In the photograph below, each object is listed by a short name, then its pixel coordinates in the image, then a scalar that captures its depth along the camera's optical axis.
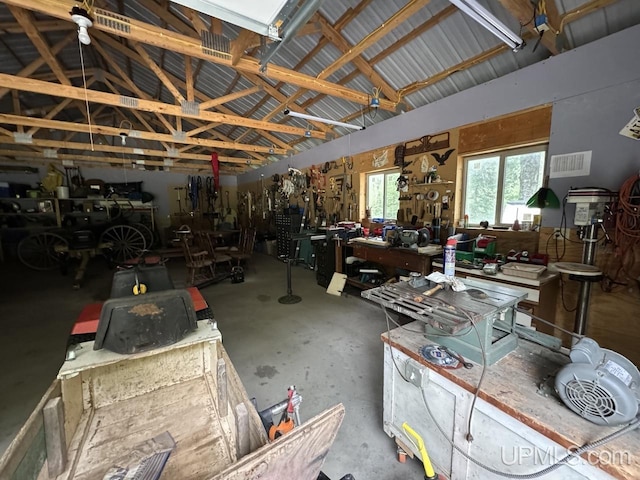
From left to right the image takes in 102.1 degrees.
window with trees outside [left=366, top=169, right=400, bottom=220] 4.16
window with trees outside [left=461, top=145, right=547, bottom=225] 2.63
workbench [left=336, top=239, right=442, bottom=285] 2.85
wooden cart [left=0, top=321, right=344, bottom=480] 0.70
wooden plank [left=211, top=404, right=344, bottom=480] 0.59
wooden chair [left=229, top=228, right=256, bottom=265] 4.97
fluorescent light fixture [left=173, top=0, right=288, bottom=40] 1.44
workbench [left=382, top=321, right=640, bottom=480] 0.79
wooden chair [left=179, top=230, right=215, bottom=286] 4.25
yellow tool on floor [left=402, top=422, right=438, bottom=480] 1.02
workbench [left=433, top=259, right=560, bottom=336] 2.06
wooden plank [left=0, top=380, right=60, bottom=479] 0.65
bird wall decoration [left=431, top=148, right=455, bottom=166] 3.18
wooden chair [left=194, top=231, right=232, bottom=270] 4.67
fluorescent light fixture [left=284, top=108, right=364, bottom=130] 3.44
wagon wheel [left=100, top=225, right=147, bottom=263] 5.95
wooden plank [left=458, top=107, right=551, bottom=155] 2.42
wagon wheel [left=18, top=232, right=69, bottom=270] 5.64
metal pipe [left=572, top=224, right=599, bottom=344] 2.02
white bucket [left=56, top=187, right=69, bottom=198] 6.57
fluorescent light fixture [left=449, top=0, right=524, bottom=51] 1.64
